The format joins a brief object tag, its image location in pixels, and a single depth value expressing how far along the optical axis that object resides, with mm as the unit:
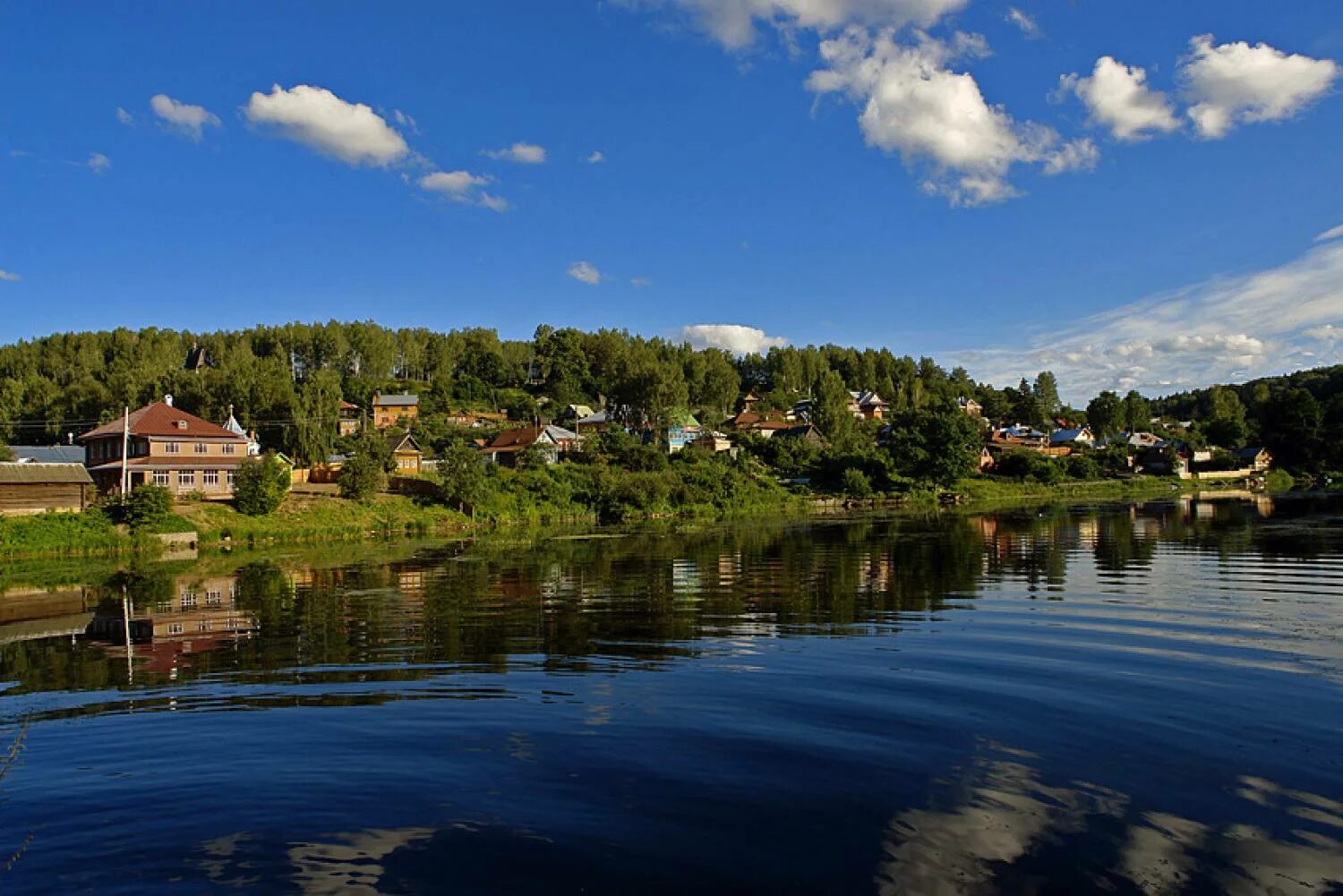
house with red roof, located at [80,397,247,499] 57844
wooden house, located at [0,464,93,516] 46094
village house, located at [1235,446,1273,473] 113500
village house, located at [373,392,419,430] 118062
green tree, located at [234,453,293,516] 51938
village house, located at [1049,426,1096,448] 128875
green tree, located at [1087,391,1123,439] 139000
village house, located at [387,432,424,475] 81062
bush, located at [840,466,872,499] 82125
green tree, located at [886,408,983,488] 85625
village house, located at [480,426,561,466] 88500
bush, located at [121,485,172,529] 45719
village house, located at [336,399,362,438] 110025
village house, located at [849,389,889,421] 148125
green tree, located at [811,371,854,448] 107688
